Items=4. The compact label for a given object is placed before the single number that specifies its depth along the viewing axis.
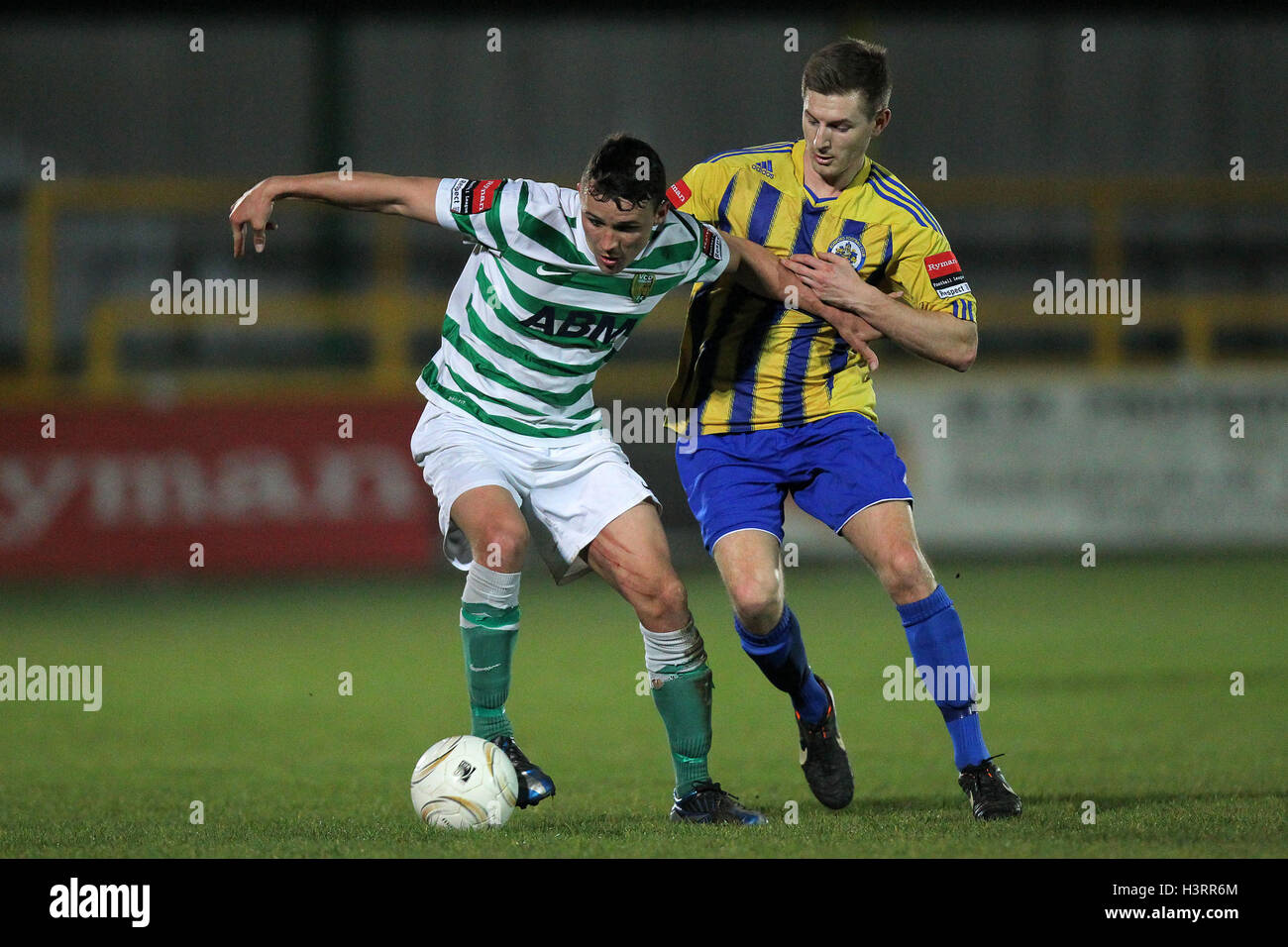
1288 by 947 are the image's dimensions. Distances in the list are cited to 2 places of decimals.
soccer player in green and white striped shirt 9.33
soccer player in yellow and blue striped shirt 9.59
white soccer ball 8.98
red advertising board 23.61
